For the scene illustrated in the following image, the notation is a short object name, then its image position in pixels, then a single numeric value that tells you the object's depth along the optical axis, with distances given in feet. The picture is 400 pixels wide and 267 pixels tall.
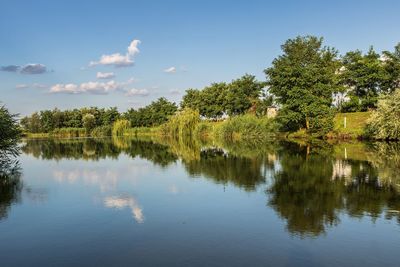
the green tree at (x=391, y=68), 166.81
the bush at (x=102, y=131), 317.85
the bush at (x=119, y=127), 300.81
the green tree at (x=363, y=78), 171.42
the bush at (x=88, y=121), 341.62
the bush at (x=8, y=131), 79.24
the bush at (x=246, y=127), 179.63
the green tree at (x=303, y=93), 154.71
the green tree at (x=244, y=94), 239.30
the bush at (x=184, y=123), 227.40
